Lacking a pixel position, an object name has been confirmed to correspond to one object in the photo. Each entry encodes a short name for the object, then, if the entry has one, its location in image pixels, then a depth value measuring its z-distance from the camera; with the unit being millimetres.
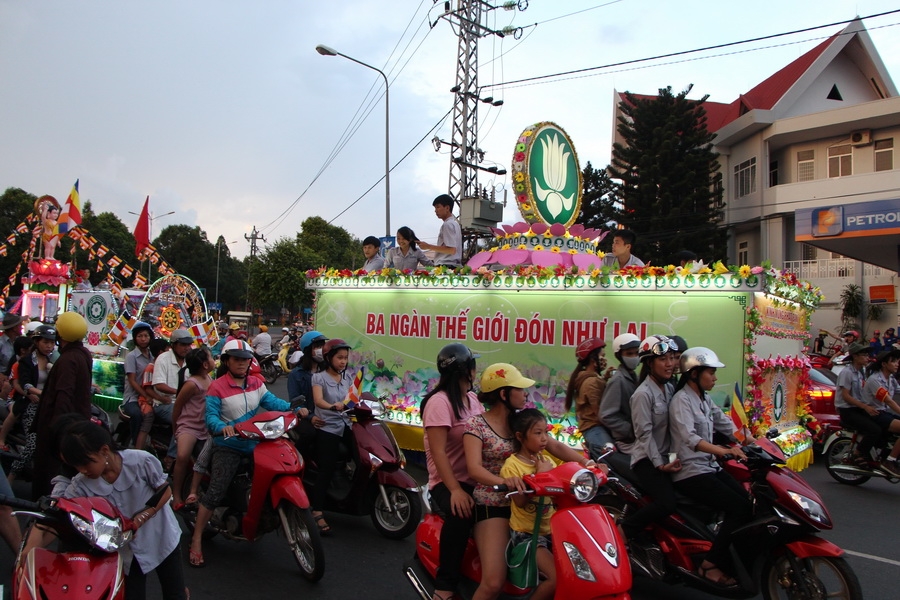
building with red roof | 23766
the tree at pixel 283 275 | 39844
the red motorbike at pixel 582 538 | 2889
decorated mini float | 13047
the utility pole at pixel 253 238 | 44500
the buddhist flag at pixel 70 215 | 20984
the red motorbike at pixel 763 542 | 3686
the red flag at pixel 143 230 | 19688
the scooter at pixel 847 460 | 7445
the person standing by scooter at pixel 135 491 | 3002
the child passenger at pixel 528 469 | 3240
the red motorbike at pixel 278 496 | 4434
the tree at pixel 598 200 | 31525
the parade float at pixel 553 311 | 6859
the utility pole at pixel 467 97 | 18219
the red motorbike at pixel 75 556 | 2709
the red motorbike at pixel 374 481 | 5484
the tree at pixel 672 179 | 27031
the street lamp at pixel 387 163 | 20594
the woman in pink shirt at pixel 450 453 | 3367
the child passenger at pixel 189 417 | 5324
